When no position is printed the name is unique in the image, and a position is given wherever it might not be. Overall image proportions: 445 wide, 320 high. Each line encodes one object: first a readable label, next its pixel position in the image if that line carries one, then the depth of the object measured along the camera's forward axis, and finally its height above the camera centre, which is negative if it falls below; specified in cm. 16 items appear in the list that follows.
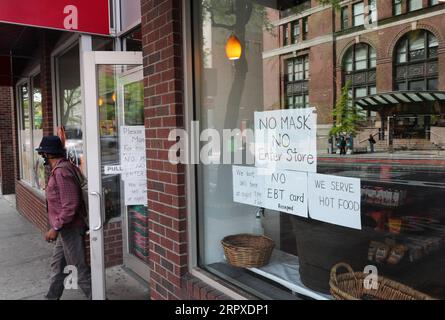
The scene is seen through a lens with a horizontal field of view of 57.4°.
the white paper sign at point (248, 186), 285 -37
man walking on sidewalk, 371 -73
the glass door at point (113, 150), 345 -13
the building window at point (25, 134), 855 +12
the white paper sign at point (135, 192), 419 -57
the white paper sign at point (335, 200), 225 -39
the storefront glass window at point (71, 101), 593 +56
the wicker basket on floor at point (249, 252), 290 -86
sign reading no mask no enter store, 248 -4
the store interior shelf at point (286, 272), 255 -97
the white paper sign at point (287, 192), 253 -38
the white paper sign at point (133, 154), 414 -17
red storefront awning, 344 +110
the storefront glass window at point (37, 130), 731 +18
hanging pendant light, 321 +68
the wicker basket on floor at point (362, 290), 208 -84
